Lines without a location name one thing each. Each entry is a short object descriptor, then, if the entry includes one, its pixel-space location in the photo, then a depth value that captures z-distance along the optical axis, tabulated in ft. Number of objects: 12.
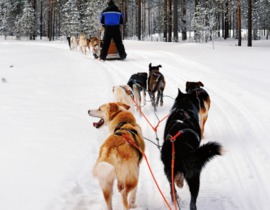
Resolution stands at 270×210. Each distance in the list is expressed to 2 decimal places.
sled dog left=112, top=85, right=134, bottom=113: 20.81
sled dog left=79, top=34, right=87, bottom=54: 71.57
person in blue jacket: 49.88
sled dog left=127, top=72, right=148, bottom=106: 24.68
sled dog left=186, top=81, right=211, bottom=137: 18.31
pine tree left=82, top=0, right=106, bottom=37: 137.28
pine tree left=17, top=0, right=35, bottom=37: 159.94
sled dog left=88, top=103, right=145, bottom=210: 9.88
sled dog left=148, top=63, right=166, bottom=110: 25.32
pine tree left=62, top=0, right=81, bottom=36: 150.82
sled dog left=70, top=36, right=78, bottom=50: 81.71
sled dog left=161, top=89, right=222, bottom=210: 10.00
